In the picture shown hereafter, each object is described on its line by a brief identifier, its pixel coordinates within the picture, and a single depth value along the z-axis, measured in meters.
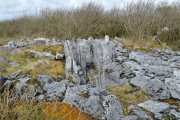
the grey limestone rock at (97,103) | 3.87
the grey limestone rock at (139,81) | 5.48
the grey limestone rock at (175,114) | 4.09
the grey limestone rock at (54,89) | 4.53
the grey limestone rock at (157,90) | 5.02
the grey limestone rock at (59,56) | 7.50
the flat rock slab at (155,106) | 4.27
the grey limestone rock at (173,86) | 5.04
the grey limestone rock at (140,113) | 3.96
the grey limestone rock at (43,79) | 5.48
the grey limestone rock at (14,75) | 5.77
